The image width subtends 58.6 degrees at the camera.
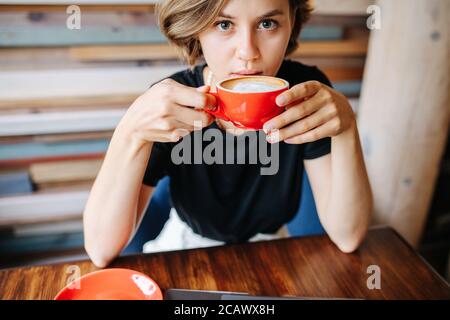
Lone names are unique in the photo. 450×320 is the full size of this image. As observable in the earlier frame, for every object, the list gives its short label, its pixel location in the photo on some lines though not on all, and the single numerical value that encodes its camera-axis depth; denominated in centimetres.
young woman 106
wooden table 110
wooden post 205
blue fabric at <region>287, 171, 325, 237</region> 181
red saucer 104
